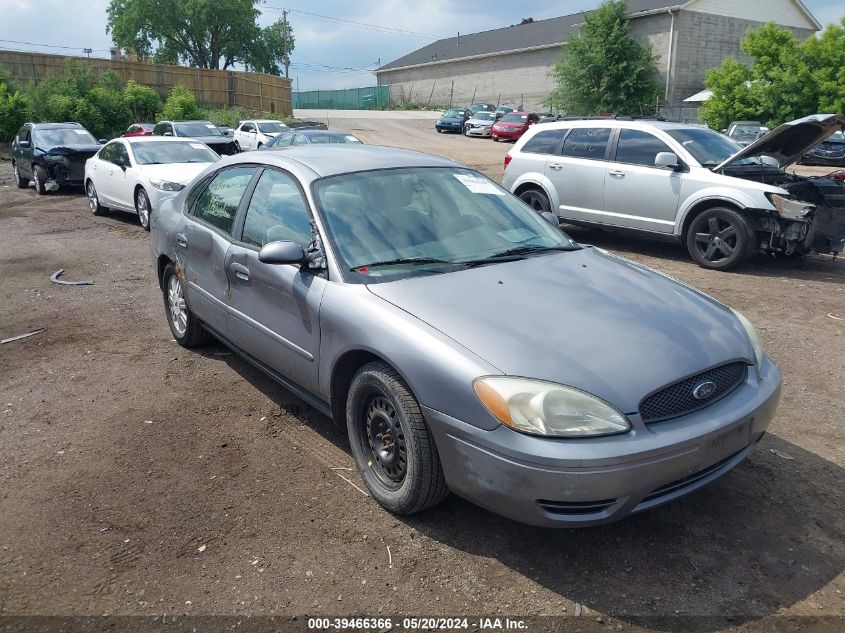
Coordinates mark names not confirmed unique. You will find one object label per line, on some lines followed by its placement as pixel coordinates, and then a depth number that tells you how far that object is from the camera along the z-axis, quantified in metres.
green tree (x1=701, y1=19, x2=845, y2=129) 28.77
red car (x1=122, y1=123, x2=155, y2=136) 23.52
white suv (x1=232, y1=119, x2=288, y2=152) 23.83
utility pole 73.69
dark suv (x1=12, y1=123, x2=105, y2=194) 16.30
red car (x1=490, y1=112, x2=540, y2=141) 35.19
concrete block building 42.28
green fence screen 69.81
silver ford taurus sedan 2.80
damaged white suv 8.20
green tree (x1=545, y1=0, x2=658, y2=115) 41.28
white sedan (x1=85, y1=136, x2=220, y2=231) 11.48
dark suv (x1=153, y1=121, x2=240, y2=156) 19.17
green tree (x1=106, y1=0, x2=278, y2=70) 63.78
